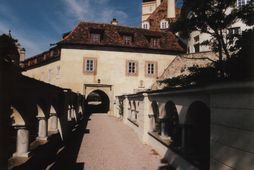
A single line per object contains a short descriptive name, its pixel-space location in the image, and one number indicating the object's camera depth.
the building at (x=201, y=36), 22.91
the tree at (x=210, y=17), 14.62
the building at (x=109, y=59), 25.95
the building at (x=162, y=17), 36.12
